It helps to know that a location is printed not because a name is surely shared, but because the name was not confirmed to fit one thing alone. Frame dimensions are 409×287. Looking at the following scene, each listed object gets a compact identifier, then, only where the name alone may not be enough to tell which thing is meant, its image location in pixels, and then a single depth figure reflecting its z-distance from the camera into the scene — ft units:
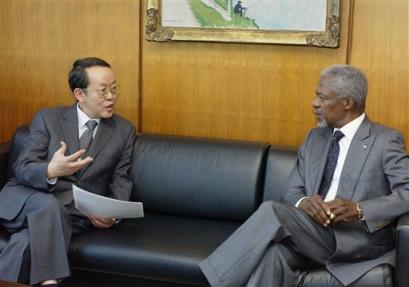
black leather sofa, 10.84
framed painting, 12.66
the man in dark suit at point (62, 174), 10.95
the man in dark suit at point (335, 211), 10.11
